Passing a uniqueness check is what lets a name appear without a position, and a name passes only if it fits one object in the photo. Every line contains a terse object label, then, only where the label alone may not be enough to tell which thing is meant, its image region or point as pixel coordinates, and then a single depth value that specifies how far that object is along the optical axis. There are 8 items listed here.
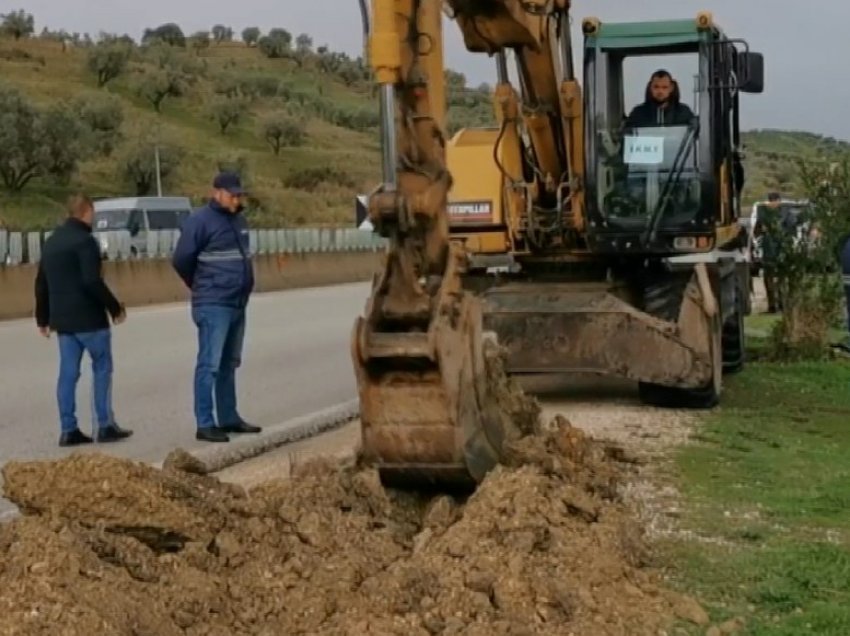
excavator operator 12.31
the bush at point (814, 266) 16.42
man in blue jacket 10.70
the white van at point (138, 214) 36.09
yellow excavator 11.74
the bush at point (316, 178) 68.69
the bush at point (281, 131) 75.69
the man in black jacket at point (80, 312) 11.00
